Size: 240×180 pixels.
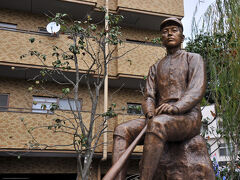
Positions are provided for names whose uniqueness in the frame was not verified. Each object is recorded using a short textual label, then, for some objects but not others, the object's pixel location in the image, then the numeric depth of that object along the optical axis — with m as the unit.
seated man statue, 2.45
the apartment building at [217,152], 20.31
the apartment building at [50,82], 9.19
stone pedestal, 2.69
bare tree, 6.59
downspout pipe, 9.87
